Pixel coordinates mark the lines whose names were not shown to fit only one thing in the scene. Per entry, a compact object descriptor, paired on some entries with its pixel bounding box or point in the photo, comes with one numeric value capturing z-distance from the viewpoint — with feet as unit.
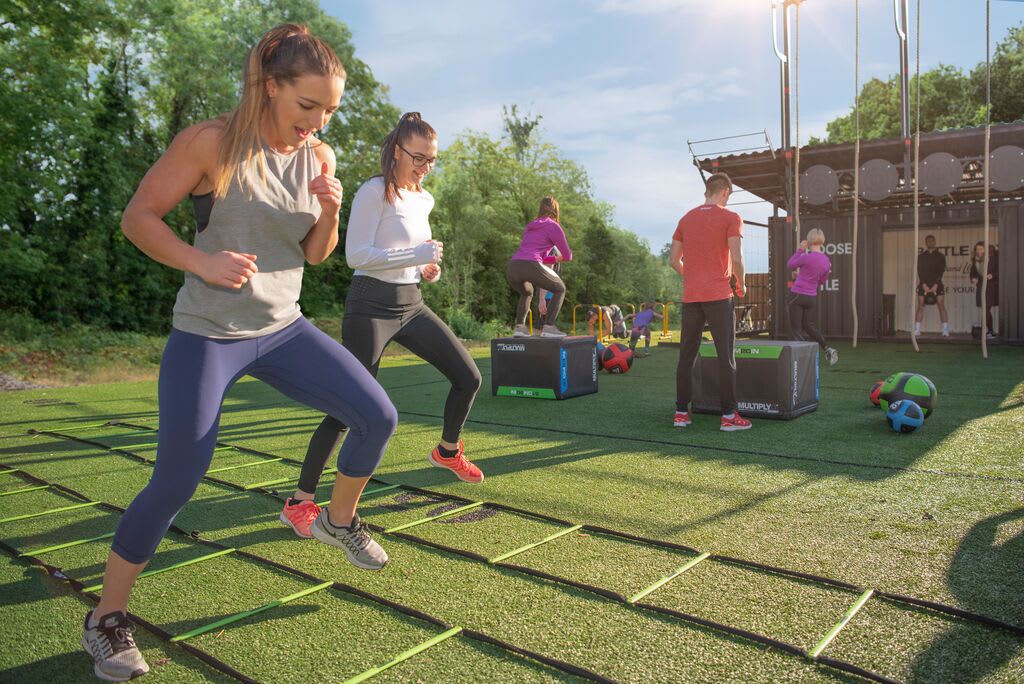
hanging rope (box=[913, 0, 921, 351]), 32.07
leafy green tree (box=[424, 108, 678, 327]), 82.43
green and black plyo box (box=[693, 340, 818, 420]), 19.02
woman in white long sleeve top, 10.43
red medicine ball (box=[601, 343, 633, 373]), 31.78
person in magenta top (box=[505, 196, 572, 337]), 24.22
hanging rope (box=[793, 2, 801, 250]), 31.50
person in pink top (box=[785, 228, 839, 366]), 30.58
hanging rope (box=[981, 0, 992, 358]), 28.86
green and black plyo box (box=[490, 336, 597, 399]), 23.66
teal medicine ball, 16.94
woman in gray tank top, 6.48
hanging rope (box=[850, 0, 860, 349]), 32.73
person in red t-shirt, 17.22
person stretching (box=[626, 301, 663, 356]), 39.68
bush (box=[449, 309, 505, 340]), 67.00
